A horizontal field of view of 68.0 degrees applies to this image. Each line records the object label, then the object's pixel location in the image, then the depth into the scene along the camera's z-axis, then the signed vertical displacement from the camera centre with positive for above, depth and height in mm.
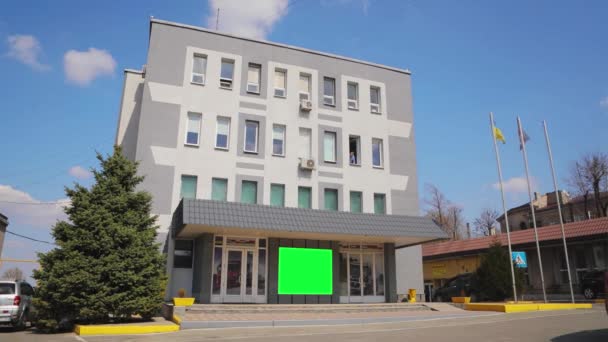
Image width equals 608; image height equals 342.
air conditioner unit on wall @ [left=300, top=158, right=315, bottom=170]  22891 +6074
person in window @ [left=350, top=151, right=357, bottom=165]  24906 +6962
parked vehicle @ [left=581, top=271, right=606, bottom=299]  23078 +222
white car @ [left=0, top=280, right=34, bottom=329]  14016 -539
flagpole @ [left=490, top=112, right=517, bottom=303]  20442 +3936
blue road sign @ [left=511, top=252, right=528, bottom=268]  22609 +1432
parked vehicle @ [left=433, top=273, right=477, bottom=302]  26470 -59
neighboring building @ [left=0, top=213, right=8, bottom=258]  28125 +3731
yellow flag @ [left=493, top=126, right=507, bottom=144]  22969 +7533
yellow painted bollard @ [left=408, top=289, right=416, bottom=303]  22391 -350
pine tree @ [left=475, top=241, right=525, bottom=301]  21812 +580
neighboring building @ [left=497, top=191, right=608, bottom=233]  48438 +8901
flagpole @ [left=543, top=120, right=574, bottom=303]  23612 +7036
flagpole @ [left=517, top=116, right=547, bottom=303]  23156 +7511
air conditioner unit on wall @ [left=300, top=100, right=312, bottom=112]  23844 +9343
